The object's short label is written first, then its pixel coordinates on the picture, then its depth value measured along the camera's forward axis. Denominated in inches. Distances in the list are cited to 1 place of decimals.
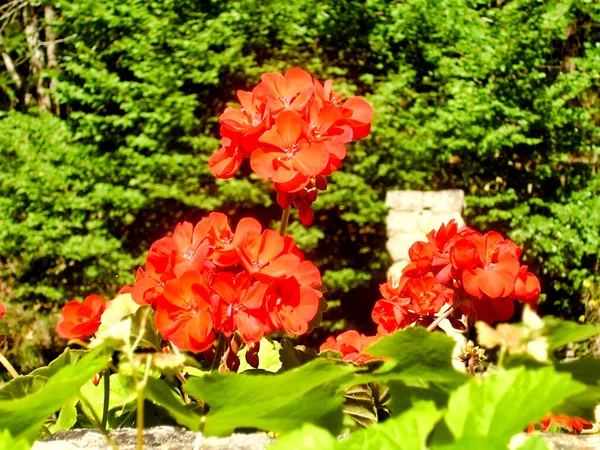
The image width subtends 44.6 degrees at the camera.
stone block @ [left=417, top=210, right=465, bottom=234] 223.6
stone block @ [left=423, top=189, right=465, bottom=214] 222.5
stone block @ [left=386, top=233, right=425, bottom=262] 227.0
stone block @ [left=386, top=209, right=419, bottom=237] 224.2
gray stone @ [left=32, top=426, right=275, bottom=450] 27.9
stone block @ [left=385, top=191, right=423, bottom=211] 223.9
